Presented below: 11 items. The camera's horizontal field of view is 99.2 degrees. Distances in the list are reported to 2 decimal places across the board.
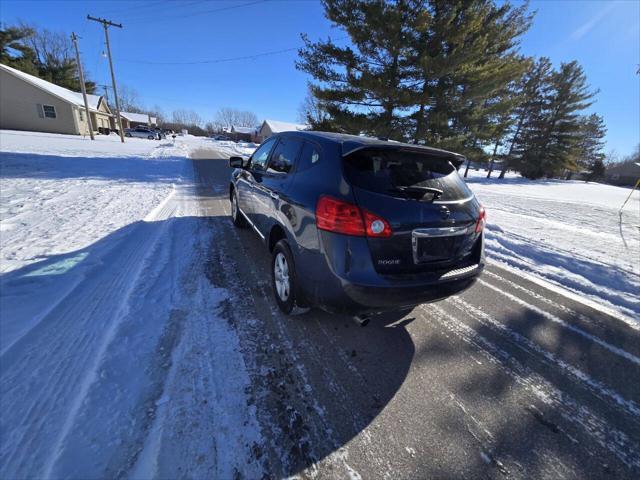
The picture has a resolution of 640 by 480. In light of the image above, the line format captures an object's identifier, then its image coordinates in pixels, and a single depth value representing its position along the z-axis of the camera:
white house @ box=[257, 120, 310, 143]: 58.03
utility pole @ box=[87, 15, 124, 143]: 23.17
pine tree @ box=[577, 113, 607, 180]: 30.01
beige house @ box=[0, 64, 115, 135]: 26.62
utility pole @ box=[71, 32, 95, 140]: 23.67
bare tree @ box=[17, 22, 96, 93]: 39.07
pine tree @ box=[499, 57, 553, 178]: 28.48
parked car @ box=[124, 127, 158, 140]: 42.22
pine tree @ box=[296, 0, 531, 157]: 11.43
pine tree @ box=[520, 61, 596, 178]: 28.72
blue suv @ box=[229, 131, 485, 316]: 2.11
